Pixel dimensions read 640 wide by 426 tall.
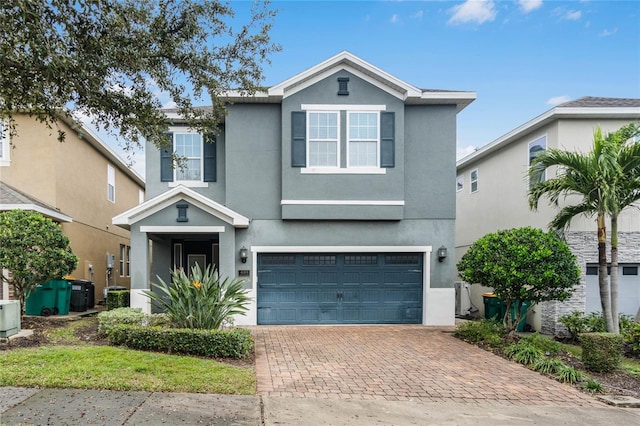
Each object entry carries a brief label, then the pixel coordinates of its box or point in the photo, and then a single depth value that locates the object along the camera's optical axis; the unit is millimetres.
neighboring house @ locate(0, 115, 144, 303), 14125
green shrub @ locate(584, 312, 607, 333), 11188
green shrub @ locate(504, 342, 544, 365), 8672
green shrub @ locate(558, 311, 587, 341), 11477
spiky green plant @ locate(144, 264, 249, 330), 8844
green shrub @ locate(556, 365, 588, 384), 7504
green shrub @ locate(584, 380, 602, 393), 7039
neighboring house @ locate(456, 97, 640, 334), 12312
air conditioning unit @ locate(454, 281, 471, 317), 16328
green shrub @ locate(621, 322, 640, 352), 9781
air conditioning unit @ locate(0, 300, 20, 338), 8648
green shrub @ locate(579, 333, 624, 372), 8000
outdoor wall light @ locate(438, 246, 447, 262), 13430
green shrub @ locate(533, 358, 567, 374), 8023
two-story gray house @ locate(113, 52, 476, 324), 13117
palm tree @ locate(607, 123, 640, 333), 9453
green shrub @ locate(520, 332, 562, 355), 9398
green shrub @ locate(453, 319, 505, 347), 10341
